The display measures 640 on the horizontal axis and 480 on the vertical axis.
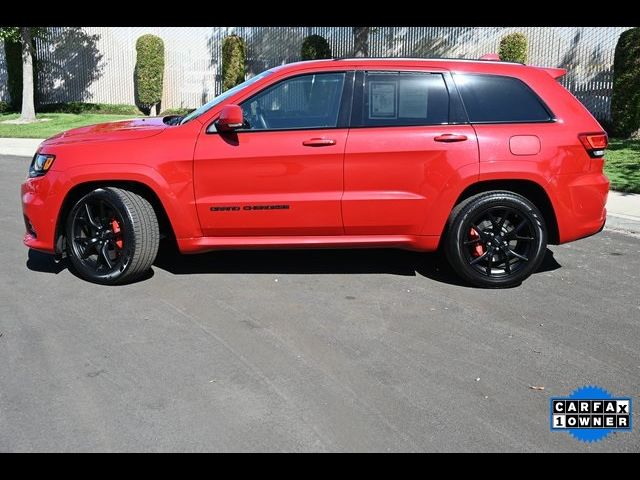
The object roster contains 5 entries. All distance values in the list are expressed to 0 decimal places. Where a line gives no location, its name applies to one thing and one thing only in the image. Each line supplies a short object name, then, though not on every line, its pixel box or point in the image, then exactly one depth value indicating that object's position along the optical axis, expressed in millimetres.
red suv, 5398
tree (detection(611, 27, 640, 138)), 14625
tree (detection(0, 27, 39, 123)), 20875
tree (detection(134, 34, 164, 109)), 22156
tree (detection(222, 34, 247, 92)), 21625
